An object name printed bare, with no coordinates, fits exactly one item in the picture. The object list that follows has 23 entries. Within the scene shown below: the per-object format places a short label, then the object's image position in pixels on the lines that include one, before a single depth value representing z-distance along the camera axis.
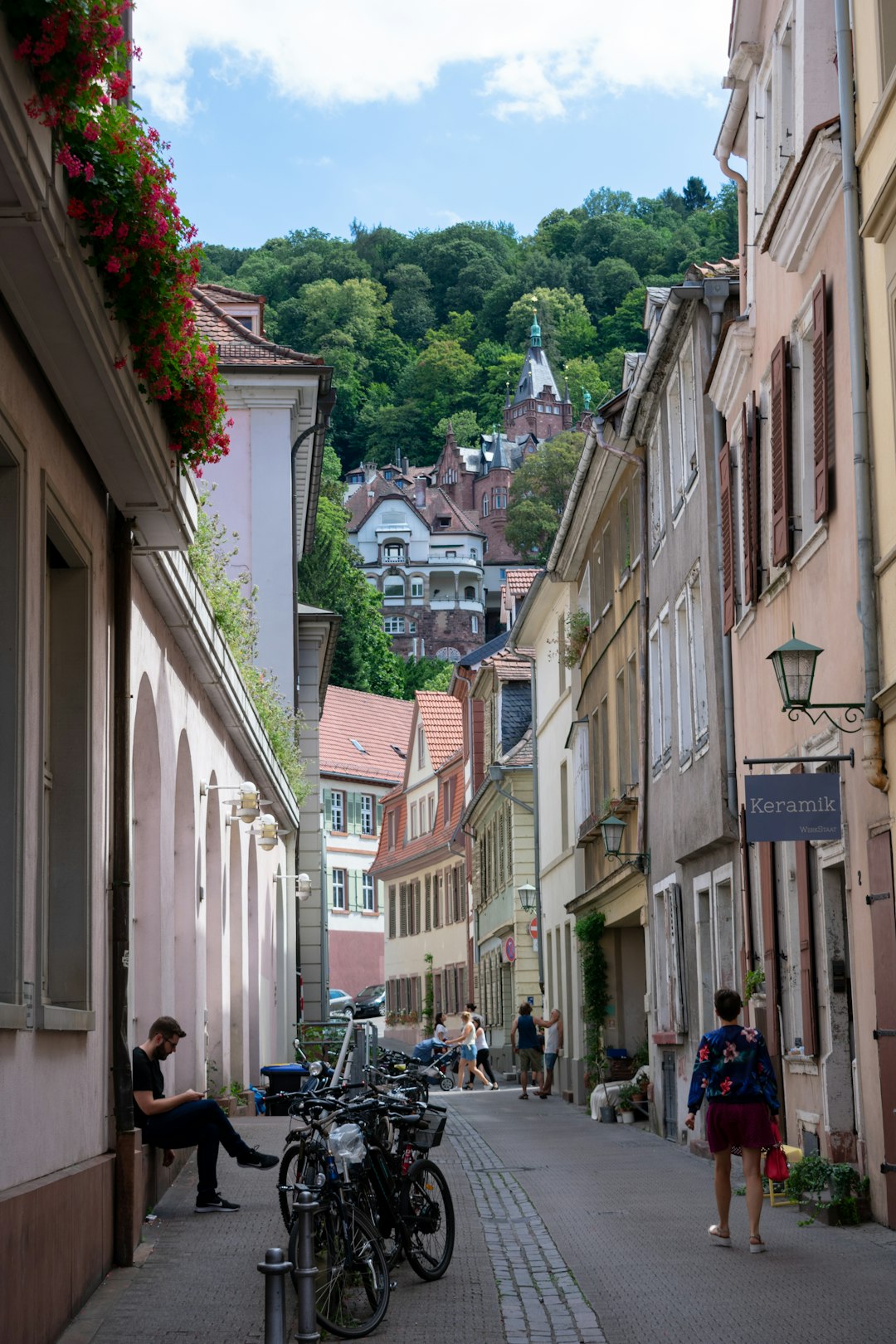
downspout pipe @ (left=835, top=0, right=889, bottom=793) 11.46
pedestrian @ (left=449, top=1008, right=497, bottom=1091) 35.41
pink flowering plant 6.14
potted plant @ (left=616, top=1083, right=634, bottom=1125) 23.72
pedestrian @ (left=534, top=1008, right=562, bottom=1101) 32.03
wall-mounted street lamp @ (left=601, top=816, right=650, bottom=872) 23.56
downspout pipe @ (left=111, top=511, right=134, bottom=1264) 10.02
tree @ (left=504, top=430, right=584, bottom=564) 129.62
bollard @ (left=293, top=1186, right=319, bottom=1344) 6.60
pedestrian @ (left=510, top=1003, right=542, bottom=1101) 32.34
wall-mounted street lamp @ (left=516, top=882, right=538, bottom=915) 36.72
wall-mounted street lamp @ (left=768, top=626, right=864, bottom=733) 11.97
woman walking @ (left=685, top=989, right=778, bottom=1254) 10.98
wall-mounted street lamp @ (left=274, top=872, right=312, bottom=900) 30.08
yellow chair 13.18
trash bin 21.53
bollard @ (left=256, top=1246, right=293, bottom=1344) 5.91
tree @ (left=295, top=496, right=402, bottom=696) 83.31
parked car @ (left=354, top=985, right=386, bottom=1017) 61.02
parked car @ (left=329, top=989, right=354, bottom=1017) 56.40
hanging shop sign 11.98
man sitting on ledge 12.23
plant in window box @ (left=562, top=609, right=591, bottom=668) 29.22
